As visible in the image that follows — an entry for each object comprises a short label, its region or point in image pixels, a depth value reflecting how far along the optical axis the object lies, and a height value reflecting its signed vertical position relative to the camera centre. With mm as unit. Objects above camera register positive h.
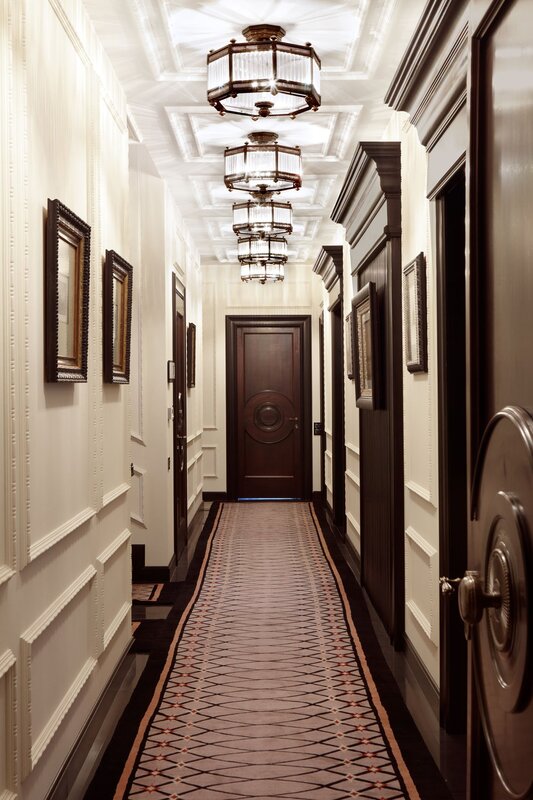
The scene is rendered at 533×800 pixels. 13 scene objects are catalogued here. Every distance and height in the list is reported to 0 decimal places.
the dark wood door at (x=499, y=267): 1422 +244
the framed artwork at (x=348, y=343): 6823 +451
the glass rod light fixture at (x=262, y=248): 7598 +1381
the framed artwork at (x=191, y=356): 8469 +436
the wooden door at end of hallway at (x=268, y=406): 10781 -121
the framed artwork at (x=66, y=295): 2688 +367
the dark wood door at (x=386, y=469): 4418 -437
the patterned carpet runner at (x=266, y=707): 2973 -1392
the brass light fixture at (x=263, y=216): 6359 +1407
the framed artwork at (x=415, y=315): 3717 +376
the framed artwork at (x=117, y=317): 3760 +391
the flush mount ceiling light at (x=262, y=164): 5039 +1429
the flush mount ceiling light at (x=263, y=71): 3549 +1419
